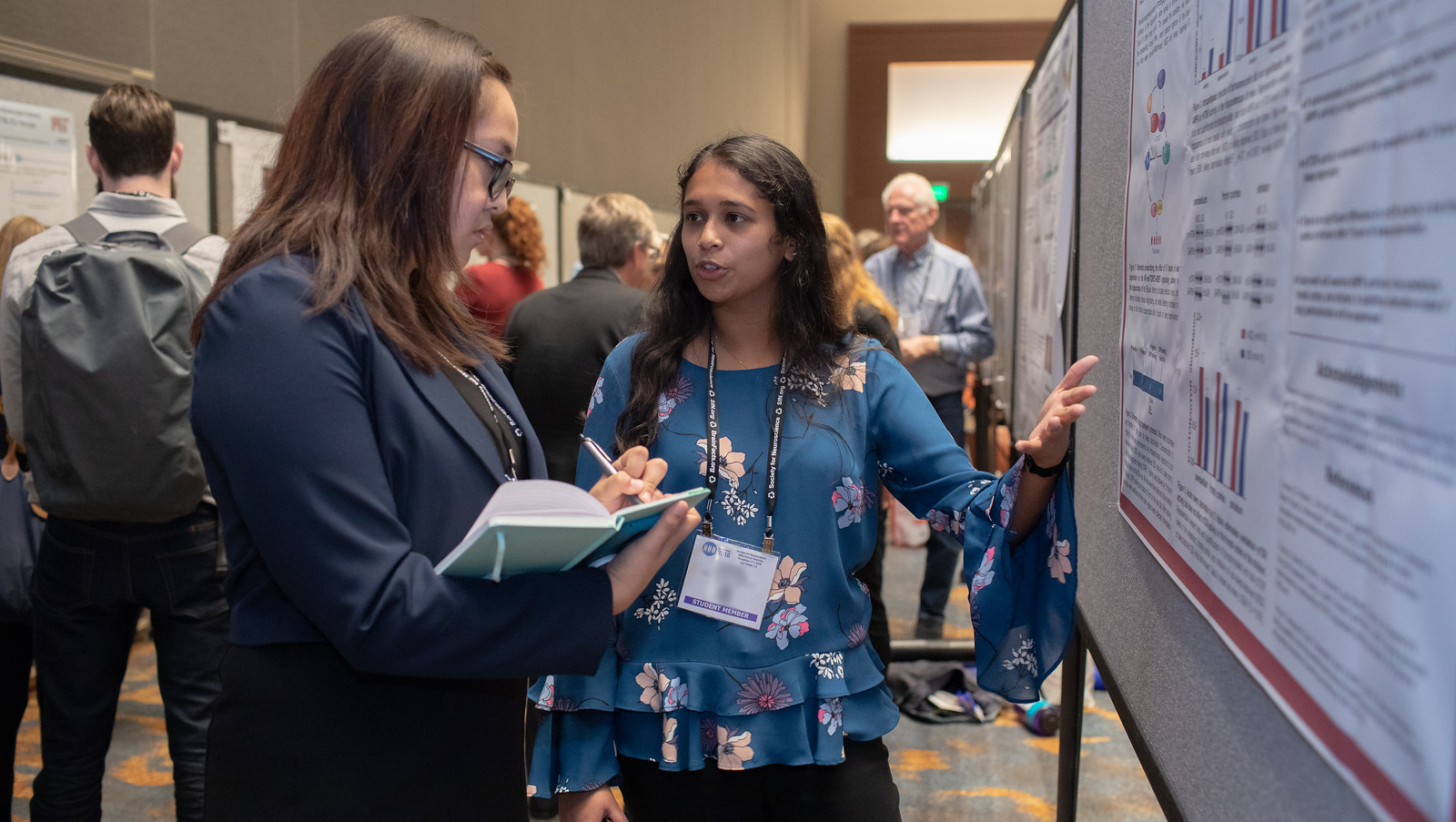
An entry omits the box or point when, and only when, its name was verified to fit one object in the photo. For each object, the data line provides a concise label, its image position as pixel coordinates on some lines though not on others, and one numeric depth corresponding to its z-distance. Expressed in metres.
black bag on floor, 3.42
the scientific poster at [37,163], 3.03
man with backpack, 1.92
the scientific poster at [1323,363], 0.51
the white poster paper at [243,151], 3.71
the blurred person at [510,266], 3.59
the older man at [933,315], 4.06
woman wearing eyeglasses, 0.88
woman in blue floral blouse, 1.32
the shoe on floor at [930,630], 4.04
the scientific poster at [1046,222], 1.79
